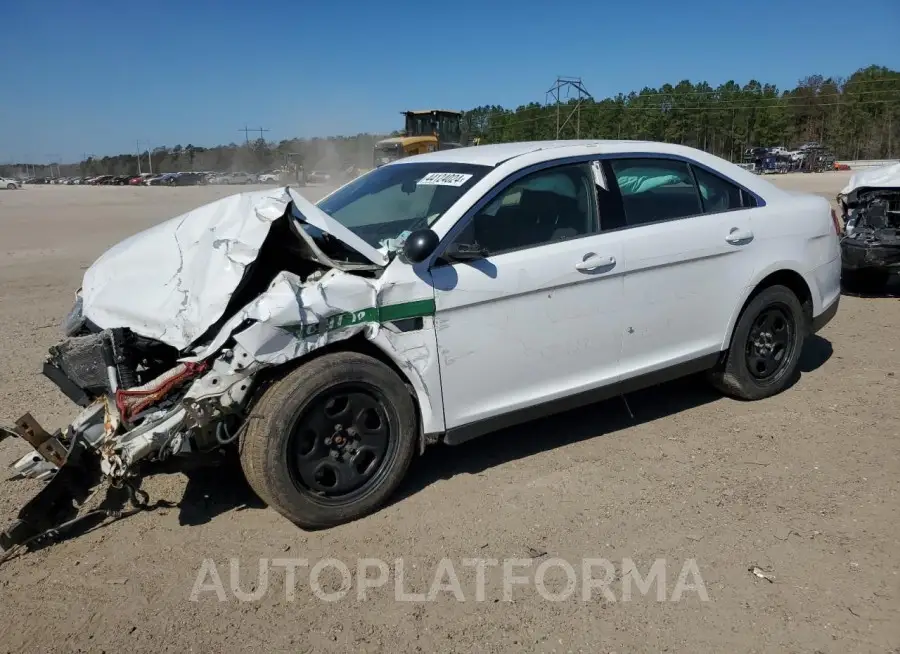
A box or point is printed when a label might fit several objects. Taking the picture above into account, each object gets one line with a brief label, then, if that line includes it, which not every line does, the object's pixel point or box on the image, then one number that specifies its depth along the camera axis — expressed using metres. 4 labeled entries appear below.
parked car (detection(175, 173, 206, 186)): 63.09
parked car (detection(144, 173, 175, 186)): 63.68
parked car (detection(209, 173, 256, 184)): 59.32
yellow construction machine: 29.50
